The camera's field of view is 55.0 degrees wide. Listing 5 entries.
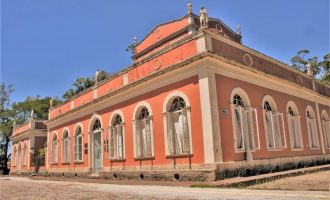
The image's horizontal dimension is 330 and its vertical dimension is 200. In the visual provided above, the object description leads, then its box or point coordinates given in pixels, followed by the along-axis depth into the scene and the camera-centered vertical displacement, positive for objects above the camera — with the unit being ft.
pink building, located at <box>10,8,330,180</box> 35.14 +5.06
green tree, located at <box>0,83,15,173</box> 116.57 +13.42
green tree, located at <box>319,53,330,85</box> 107.76 +26.85
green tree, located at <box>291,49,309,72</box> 115.44 +30.97
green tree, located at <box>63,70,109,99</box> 111.65 +25.73
